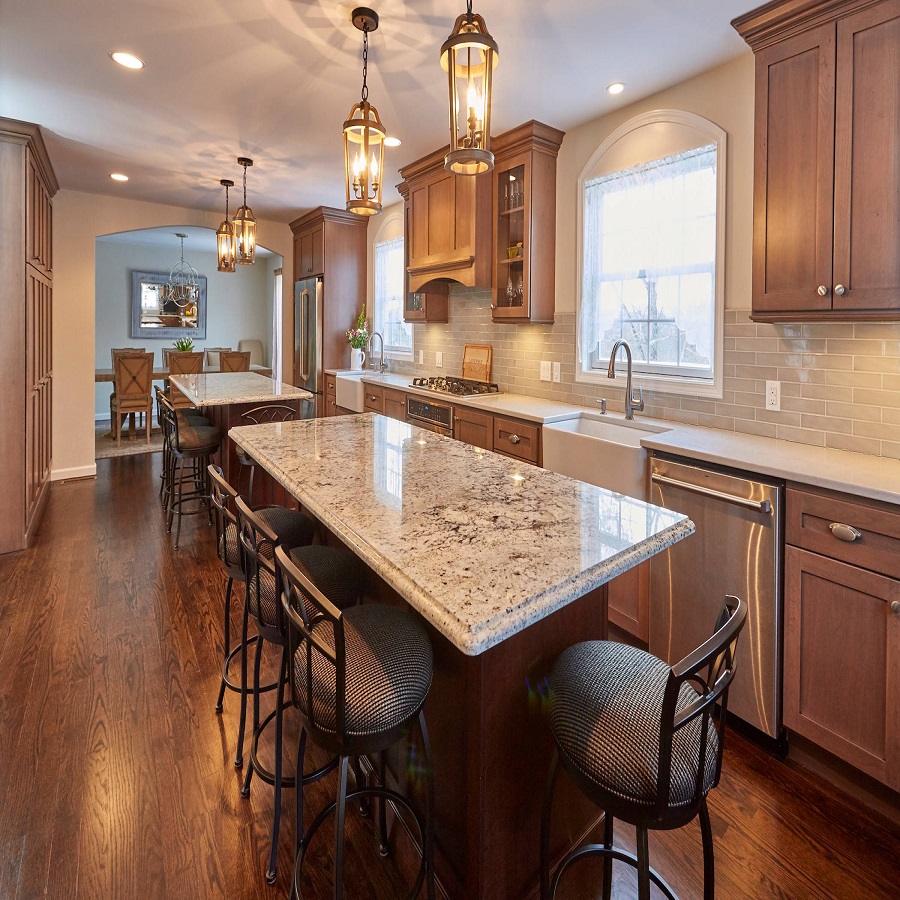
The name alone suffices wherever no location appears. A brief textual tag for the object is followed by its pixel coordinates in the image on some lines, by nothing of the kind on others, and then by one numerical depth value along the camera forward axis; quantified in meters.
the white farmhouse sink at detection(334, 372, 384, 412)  5.04
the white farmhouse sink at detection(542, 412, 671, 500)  2.41
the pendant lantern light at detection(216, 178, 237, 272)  3.93
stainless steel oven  3.71
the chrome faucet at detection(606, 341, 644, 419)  2.88
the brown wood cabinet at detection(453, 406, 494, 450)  3.33
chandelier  8.81
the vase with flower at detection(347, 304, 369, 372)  5.60
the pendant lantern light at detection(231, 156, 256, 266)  3.77
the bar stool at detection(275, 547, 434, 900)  1.08
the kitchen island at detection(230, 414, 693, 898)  0.98
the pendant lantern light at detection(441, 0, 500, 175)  1.37
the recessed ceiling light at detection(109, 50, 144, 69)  2.66
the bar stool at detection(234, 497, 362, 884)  1.41
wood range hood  3.70
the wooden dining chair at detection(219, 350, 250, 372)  7.51
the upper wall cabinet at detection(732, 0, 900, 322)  1.82
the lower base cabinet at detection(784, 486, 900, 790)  1.61
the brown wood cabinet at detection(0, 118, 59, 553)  3.45
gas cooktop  3.86
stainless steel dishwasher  1.89
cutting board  4.18
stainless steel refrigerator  5.87
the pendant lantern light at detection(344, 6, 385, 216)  1.93
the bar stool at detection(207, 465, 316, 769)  1.80
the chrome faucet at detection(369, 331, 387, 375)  5.62
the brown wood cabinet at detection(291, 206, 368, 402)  5.70
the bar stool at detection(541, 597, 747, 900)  0.94
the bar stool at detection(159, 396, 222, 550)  3.76
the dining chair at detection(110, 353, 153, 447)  6.70
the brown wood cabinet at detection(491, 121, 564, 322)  3.43
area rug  6.45
